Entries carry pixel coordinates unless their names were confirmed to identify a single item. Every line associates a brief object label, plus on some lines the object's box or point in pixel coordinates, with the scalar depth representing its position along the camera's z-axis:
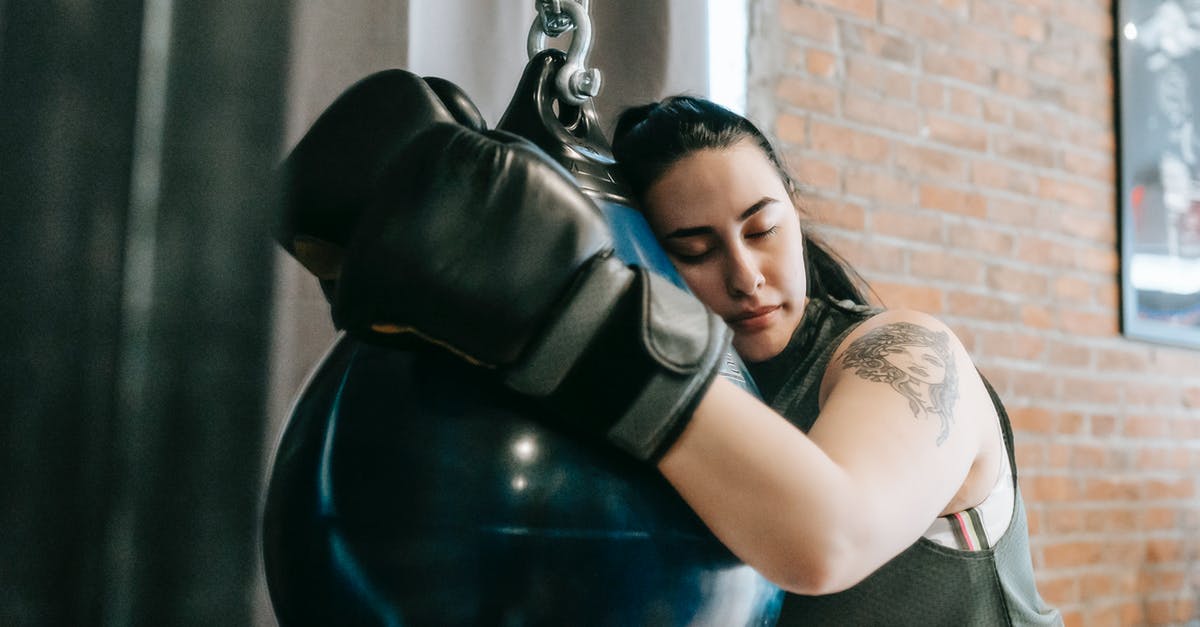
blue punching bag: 0.57
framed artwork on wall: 2.32
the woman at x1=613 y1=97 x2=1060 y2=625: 0.60
